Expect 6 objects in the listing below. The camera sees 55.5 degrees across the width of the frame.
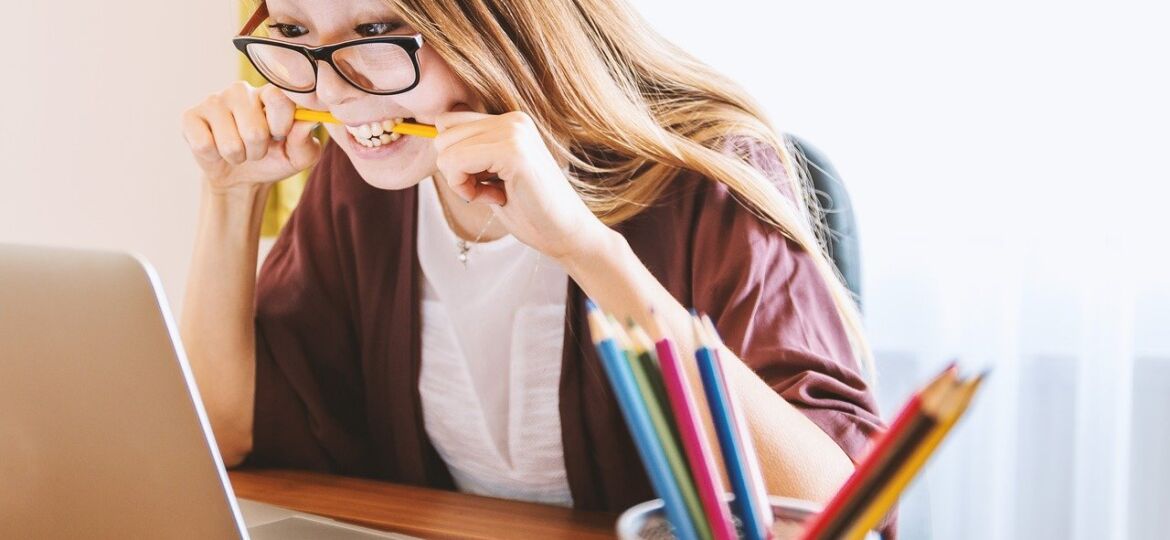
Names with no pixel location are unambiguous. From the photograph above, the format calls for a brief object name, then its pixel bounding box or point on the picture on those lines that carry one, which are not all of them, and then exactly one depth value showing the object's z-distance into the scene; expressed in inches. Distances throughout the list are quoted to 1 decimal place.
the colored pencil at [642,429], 14.5
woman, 32.3
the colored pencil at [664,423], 15.2
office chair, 40.6
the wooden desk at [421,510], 30.7
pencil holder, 16.6
